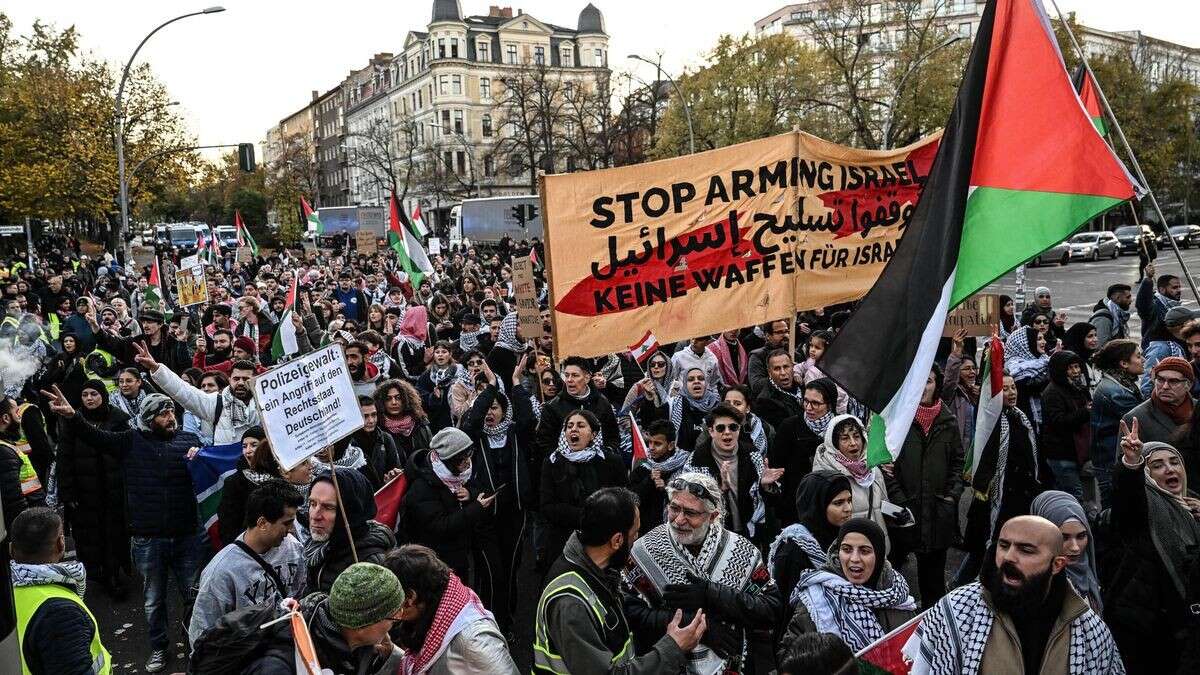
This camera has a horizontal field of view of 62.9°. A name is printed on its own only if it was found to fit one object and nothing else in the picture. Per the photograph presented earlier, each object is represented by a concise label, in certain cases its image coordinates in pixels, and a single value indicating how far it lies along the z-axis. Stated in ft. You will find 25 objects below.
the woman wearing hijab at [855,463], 16.83
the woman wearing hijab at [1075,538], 13.24
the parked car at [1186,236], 145.48
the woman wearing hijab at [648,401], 24.90
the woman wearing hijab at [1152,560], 13.06
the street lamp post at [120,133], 78.64
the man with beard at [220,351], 32.14
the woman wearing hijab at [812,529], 13.99
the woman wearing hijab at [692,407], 23.53
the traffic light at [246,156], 98.02
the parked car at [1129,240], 142.61
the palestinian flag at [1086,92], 24.75
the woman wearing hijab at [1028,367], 26.63
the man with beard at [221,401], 22.90
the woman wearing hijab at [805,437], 21.01
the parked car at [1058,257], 129.47
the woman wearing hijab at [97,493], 23.41
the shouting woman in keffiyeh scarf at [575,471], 19.31
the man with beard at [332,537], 14.52
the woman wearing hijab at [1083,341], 29.40
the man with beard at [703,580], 12.35
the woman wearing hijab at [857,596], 12.30
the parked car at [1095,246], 133.80
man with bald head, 10.67
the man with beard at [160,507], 20.27
